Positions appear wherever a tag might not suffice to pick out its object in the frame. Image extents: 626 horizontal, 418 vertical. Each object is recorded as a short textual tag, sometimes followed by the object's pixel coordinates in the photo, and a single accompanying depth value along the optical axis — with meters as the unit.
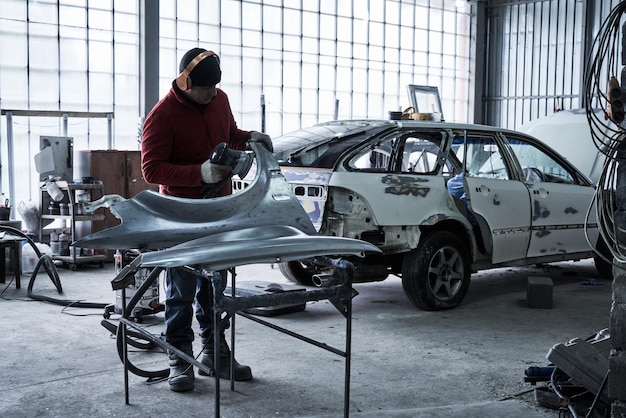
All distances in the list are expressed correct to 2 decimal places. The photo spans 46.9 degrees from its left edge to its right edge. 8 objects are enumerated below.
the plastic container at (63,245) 8.77
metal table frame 2.95
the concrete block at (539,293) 6.56
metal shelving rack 8.55
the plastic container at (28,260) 8.60
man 4.04
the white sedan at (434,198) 5.82
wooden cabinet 9.31
